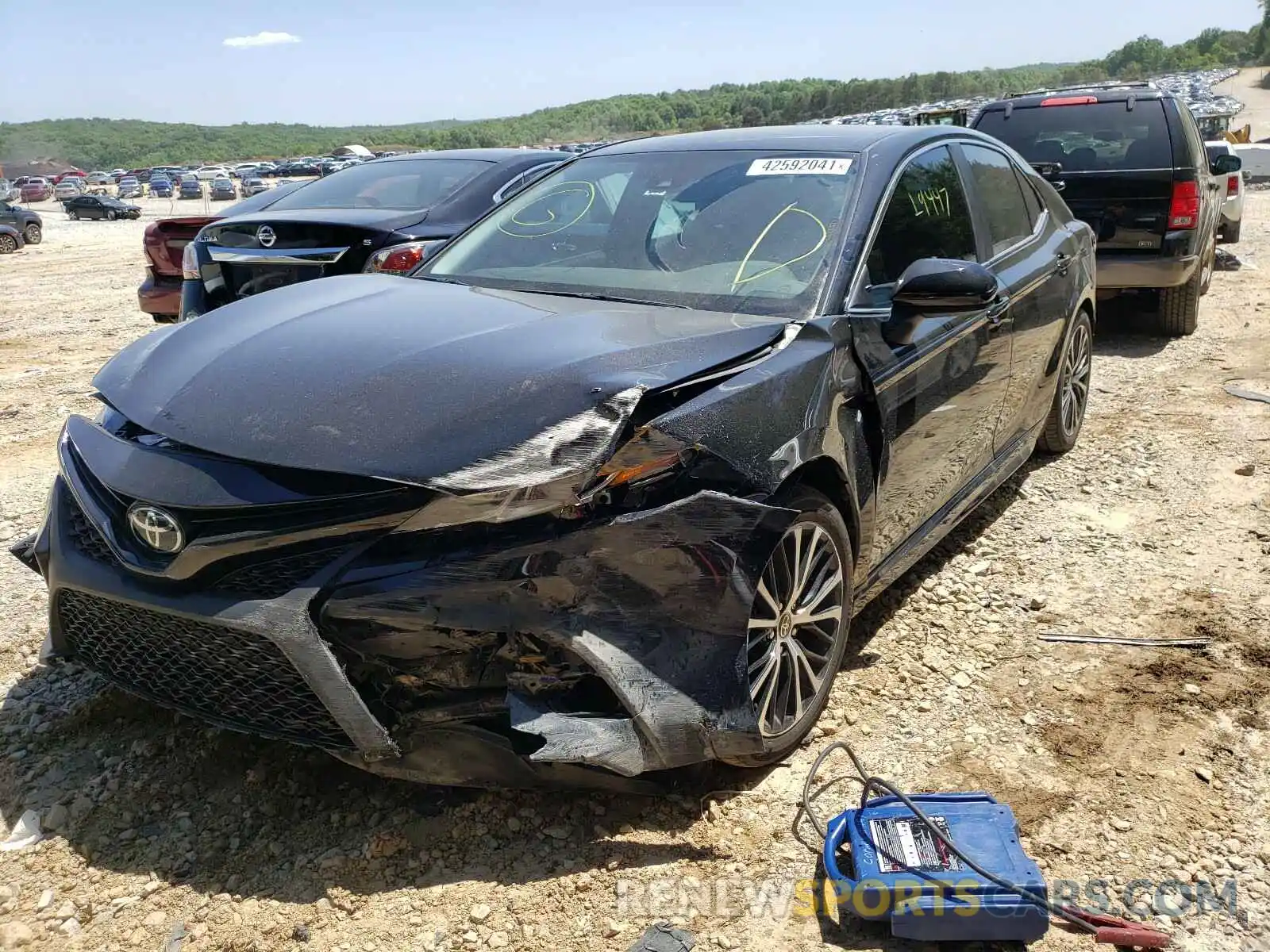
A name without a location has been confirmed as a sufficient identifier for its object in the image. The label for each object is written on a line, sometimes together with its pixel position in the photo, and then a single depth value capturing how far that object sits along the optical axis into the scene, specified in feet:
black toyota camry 7.14
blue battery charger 7.17
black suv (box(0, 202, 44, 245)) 78.12
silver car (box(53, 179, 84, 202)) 170.71
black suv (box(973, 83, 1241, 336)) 24.52
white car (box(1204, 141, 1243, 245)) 38.04
